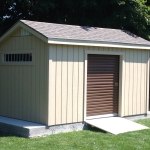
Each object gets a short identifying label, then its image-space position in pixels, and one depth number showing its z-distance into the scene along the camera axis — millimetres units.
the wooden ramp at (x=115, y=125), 10145
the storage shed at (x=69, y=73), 9898
